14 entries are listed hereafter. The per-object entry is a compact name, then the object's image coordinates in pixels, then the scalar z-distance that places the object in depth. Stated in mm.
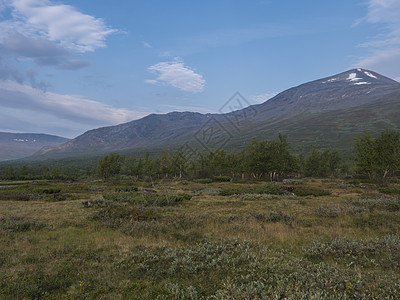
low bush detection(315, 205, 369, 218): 13844
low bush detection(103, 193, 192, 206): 20431
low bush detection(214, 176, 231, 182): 56500
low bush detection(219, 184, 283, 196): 27773
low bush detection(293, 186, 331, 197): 27102
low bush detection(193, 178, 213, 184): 52469
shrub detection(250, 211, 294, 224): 12984
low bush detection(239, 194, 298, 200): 23670
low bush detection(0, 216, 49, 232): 10642
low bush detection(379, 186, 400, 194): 25447
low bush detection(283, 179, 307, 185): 41938
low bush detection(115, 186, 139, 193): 34466
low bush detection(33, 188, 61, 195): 31258
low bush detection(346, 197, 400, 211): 15328
